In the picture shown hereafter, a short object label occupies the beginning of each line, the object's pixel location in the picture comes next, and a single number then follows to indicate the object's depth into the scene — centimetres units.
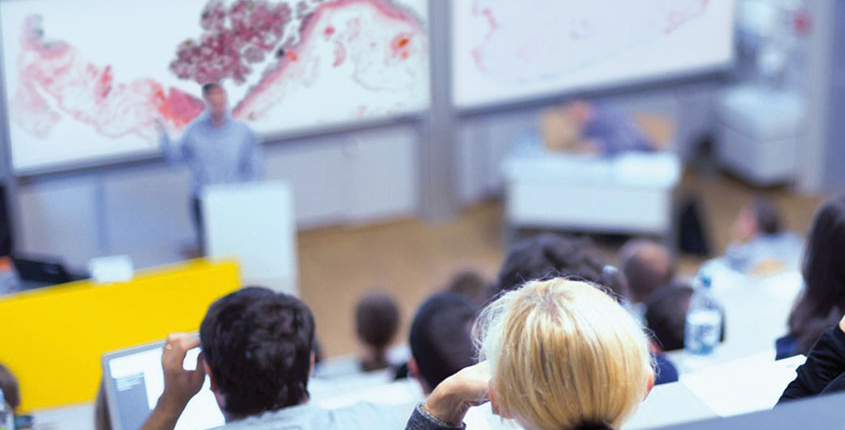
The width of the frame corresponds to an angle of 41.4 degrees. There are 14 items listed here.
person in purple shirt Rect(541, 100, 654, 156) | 653
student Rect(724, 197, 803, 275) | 467
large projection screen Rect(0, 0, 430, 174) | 338
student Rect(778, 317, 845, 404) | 174
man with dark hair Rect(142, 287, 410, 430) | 204
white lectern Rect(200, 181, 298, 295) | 433
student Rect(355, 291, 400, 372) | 393
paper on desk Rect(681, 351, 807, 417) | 192
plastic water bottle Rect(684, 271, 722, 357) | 330
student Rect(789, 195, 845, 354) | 268
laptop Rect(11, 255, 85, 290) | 378
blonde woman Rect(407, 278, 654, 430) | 150
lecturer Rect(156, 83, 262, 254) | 347
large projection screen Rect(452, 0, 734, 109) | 386
